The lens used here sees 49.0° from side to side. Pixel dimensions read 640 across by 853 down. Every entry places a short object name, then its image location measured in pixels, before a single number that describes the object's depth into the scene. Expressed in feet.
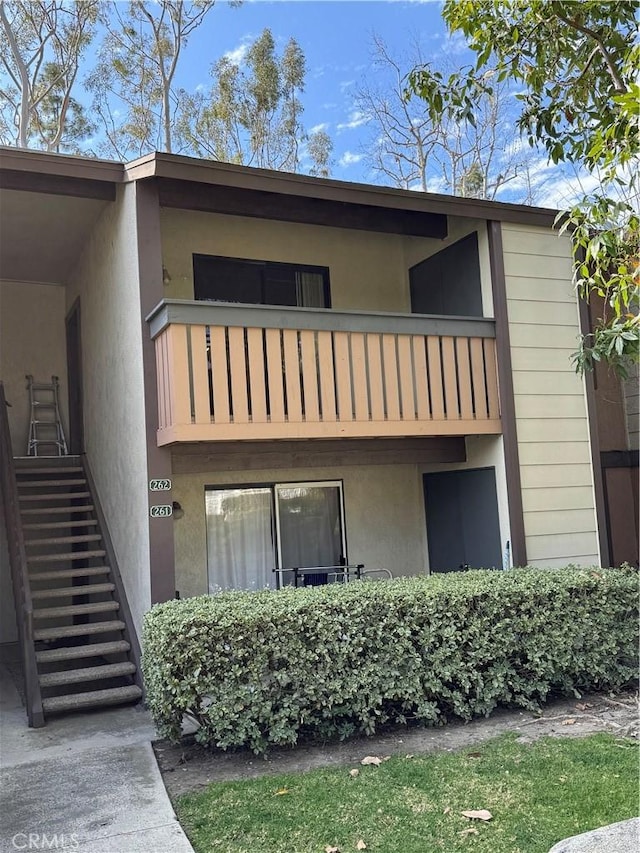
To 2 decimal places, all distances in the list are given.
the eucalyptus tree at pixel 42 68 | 51.60
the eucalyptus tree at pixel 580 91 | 18.19
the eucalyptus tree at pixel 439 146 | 63.62
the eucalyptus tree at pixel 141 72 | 57.31
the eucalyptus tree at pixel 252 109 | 64.54
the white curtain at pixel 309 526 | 27.73
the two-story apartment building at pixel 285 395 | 21.48
